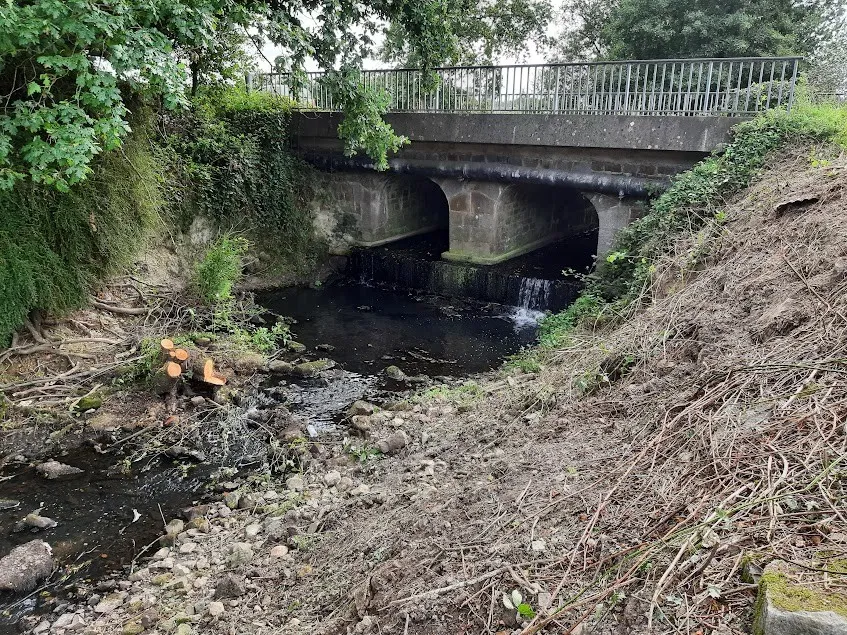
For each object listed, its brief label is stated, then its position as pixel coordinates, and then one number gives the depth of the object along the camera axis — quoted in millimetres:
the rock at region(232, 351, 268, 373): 8859
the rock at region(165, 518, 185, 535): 5410
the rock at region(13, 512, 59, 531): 5605
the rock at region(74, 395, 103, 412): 7574
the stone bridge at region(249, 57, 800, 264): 10094
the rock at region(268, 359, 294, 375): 9102
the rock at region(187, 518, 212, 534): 5406
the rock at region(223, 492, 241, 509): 5773
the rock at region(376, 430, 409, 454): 6133
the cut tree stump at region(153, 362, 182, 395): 7750
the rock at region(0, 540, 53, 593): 4820
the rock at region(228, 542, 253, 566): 4668
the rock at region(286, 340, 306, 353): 10008
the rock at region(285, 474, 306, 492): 5848
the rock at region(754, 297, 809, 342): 4484
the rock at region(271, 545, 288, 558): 4602
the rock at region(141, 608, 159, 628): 4168
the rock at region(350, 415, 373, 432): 6902
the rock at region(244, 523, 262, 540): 5113
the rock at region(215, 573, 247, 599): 4215
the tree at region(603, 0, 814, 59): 15844
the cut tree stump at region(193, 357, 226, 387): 8070
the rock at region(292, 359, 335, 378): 9055
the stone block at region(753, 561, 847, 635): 2070
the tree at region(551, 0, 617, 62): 19916
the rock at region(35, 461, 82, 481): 6410
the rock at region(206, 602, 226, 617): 4047
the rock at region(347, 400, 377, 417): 7589
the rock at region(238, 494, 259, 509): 5725
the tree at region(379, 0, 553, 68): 17344
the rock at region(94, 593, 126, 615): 4519
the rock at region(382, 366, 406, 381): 8938
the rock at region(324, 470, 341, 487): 5746
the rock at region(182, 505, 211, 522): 5664
